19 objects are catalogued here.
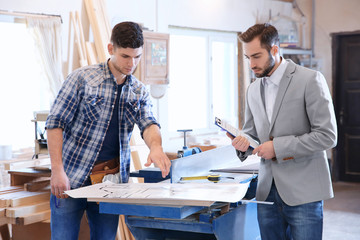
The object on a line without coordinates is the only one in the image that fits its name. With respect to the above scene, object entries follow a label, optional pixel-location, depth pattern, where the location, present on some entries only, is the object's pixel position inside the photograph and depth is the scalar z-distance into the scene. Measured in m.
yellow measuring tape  2.57
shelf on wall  7.29
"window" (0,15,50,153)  4.65
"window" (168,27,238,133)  6.30
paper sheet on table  2.06
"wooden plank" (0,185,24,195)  3.60
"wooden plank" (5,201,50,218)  3.30
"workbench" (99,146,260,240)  2.15
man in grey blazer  2.37
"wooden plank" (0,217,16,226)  3.33
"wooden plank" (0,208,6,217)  3.31
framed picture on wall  5.43
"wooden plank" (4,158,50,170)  3.98
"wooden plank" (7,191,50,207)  3.36
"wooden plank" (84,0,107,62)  4.86
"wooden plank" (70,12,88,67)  4.79
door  7.60
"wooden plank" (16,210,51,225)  3.33
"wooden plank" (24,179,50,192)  3.67
